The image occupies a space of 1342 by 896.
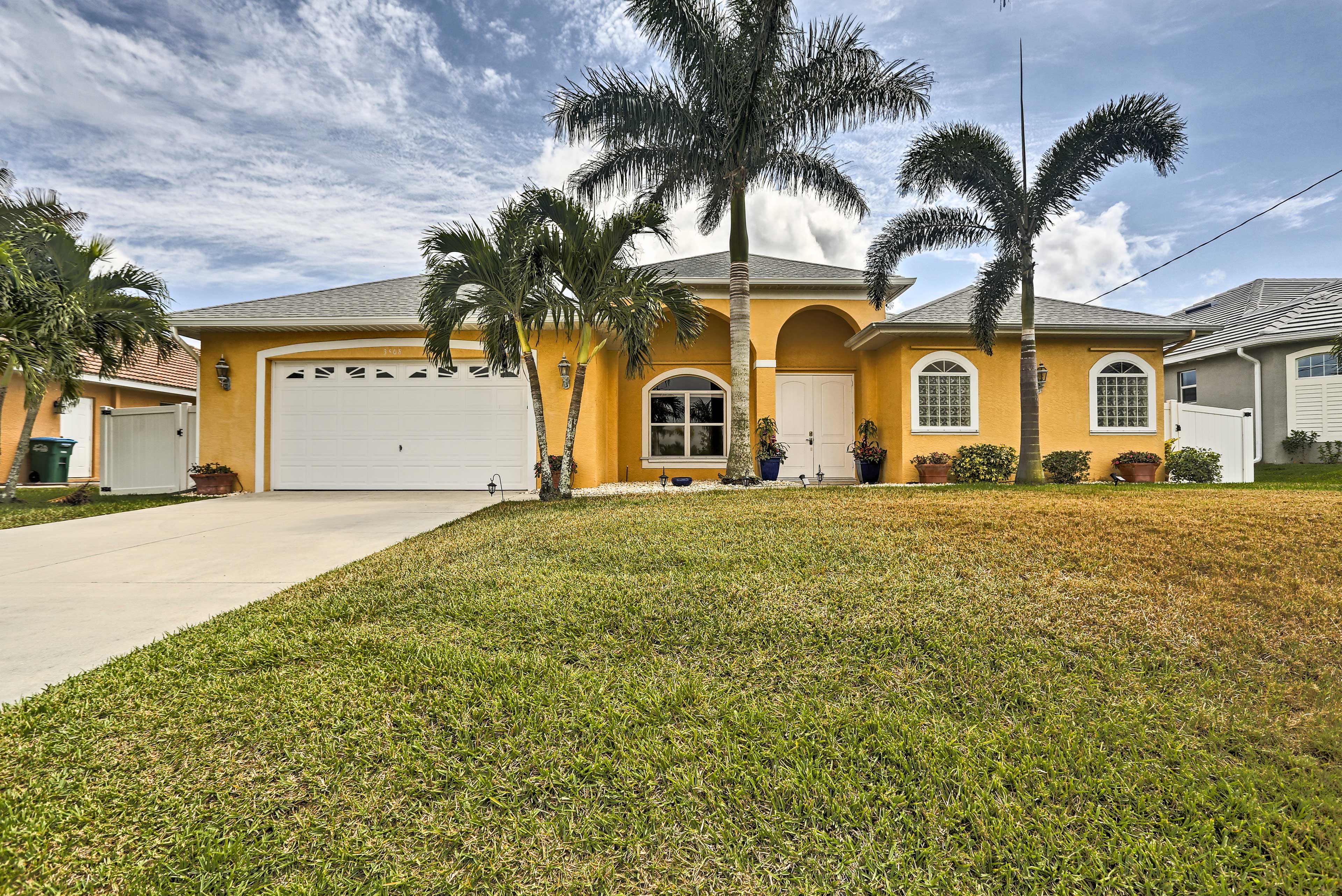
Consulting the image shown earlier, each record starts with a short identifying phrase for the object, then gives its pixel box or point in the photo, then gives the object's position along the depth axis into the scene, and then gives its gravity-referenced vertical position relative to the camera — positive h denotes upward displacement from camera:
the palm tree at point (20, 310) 8.35 +2.29
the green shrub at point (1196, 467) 12.24 -0.20
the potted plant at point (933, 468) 12.18 -0.24
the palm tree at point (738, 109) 9.75 +6.34
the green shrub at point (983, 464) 12.25 -0.16
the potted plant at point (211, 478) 10.80 -0.44
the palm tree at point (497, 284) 7.95 +2.50
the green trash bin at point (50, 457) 14.25 -0.05
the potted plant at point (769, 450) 12.58 +0.14
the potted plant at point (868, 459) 12.98 -0.06
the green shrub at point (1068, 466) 12.35 -0.20
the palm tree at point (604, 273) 8.02 +2.66
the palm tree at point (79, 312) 8.88 +2.46
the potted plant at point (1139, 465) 12.15 -0.18
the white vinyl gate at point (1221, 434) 12.66 +0.52
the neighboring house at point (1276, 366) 14.68 +2.59
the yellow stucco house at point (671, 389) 11.08 +1.46
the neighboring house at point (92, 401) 14.20 +1.56
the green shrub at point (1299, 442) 14.87 +0.41
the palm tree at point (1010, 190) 10.79 +5.47
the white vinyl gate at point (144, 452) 11.38 +0.07
